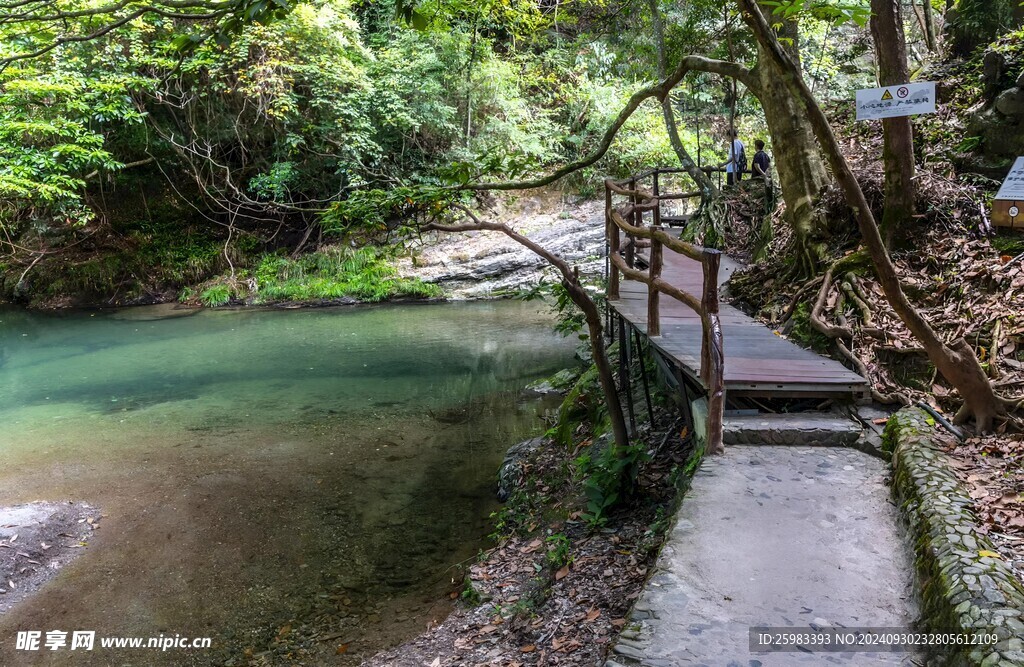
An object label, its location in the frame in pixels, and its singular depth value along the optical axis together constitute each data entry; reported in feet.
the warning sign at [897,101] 13.98
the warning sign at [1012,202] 15.46
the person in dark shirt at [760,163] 41.70
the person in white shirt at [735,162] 45.34
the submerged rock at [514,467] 22.67
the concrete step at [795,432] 13.31
